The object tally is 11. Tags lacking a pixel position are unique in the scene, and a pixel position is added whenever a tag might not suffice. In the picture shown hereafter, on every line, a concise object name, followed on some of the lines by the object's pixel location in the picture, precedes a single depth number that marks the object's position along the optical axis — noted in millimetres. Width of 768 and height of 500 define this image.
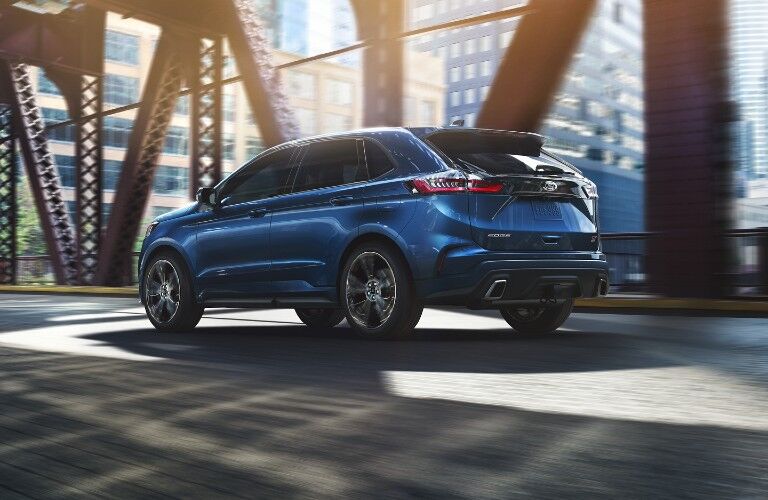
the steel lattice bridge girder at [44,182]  21156
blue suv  6801
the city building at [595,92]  124625
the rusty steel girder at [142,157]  18734
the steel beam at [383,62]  13656
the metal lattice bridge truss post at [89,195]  21219
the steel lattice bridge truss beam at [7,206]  23453
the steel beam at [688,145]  10148
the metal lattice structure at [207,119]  18359
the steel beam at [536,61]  11102
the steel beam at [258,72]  15391
